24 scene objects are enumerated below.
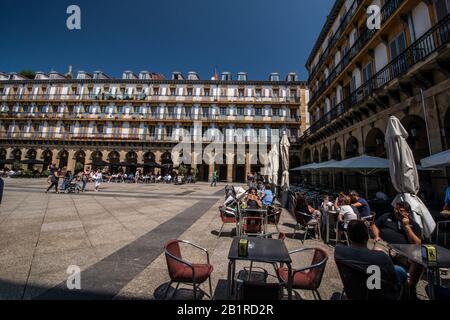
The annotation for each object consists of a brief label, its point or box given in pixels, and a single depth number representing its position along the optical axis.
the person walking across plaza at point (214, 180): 22.81
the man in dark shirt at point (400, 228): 3.25
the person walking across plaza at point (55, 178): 11.99
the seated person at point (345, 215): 4.37
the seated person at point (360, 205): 4.79
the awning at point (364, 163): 7.03
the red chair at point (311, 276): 2.11
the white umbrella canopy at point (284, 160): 9.18
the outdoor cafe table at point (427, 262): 2.08
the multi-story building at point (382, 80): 7.28
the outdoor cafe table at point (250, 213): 5.23
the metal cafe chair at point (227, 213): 5.08
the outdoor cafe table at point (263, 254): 2.03
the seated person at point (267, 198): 6.41
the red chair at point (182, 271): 2.29
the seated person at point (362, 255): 1.88
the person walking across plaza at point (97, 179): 13.71
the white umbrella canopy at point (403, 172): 3.59
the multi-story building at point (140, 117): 30.77
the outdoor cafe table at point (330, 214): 4.77
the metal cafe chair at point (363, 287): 1.84
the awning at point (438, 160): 4.72
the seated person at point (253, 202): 5.45
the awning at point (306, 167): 10.99
